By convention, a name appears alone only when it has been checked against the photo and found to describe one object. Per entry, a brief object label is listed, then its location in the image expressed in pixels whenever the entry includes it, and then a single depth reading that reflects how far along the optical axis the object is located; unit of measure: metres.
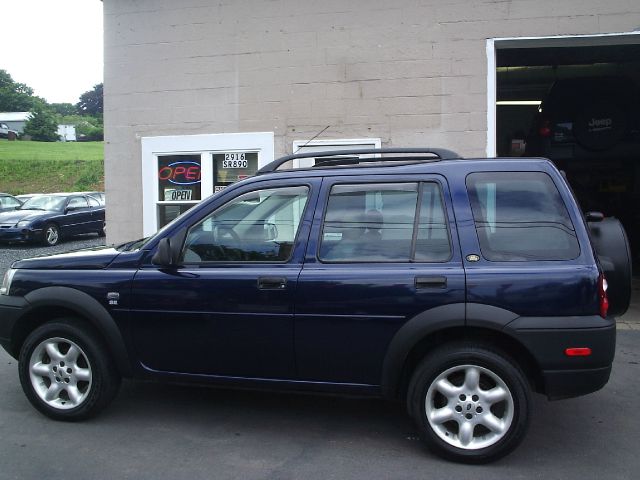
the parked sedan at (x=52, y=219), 14.88
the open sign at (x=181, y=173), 8.23
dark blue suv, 3.53
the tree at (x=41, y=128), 68.19
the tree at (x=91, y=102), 108.31
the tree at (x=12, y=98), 89.19
